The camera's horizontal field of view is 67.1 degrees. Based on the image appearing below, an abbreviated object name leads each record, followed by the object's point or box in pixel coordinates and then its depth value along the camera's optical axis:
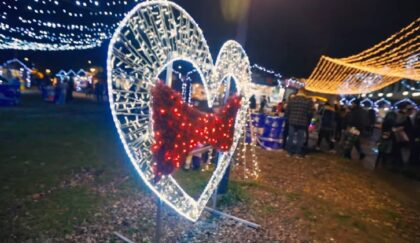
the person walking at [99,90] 23.17
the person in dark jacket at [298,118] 9.49
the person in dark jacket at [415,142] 10.24
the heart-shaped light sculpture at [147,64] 2.96
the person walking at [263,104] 22.11
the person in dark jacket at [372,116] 14.82
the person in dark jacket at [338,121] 13.09
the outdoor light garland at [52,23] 10.60
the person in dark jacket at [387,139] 10.02
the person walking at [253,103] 20.53
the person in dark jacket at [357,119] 10.29
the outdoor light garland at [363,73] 10.82
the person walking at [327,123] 10.98
